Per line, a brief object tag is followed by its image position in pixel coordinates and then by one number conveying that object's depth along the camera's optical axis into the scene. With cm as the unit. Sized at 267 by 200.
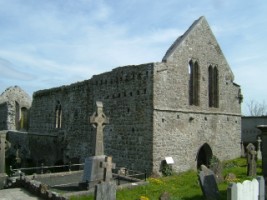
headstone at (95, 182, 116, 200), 927
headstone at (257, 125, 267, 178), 1184
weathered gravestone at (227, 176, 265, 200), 873
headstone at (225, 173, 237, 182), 1426
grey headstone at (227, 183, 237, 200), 871
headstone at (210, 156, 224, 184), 1415
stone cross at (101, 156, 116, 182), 1282
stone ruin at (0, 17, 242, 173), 1689
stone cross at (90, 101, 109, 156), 1362
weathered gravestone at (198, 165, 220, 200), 1129
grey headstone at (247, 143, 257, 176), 1542
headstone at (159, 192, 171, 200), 1002
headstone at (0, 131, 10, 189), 1555
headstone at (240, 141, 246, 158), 2273
